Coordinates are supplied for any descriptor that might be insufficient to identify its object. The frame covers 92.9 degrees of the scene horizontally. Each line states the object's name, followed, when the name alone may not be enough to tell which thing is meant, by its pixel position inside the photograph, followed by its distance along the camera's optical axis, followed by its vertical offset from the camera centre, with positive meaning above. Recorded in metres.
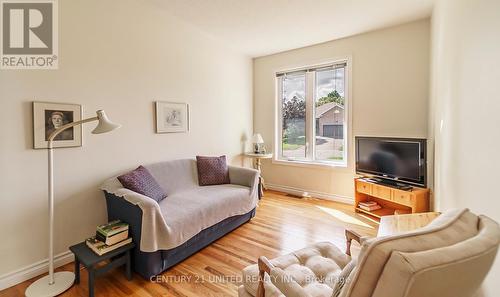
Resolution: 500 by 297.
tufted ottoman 1.18 -0.77
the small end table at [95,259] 1.80 -0.91
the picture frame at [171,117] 3.15 +0.40
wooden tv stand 2.90 -0.69
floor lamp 1.88 -1.11
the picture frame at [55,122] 2.09 +0.22
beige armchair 0.61 -0.31
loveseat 2.02 -0.65
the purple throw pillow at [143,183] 2.39 -0.39
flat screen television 2.94 -0.19
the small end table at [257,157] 4.50 -0.22
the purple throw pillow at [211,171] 3.36 -0.37
